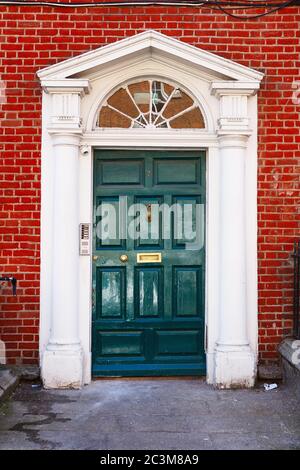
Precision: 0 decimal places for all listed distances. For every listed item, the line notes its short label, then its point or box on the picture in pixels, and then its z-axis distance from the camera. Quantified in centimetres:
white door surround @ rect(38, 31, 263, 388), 578
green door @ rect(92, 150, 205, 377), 608
